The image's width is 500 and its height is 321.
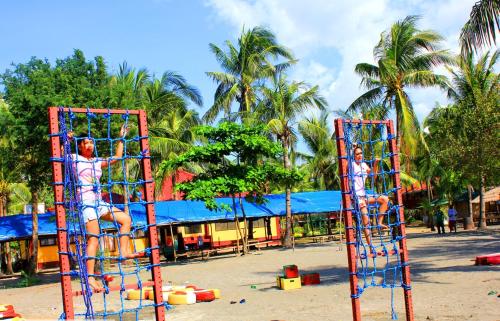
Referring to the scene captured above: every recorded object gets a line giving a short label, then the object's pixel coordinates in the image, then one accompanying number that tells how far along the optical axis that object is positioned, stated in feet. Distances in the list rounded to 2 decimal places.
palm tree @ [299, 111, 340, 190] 110.40
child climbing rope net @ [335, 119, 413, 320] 24.47
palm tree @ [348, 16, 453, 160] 84.58
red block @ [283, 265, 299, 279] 45.65
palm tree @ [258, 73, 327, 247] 99.96
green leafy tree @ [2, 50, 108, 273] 64.80
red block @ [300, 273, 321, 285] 46.83
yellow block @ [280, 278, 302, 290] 45.08
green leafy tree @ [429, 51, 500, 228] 75.51
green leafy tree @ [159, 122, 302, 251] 82.33
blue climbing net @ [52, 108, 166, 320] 20.15
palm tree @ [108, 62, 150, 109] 68.28
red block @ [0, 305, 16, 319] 35.35
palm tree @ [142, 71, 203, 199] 98.43
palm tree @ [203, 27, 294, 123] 110.52
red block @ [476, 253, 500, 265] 47.13
